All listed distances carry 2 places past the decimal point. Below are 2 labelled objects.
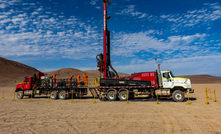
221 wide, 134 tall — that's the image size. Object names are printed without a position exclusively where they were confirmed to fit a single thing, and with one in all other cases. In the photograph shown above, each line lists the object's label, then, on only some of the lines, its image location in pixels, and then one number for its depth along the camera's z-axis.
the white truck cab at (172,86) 13.68
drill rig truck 14.08
